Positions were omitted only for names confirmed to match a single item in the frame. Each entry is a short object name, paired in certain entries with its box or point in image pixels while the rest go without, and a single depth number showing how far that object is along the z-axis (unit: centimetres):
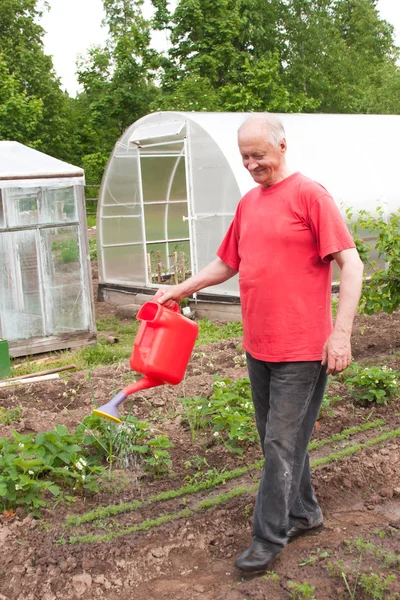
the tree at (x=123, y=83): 2077
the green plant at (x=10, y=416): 469
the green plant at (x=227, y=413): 407
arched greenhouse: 964
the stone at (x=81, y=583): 281
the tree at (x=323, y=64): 2514
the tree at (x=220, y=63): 1758
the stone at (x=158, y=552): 306
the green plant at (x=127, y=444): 371
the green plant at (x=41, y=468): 328
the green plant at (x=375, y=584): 260
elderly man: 272
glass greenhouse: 761
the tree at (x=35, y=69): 2272
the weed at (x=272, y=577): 277
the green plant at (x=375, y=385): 482
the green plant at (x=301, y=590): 259
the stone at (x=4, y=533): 310
